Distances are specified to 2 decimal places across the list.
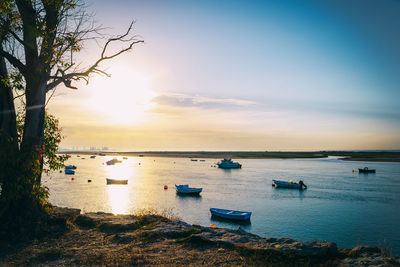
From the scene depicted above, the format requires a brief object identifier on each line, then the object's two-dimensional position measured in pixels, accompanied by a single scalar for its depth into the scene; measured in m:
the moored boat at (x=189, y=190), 45.94
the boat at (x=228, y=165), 110.01
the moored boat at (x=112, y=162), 141.62
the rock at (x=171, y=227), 11.15
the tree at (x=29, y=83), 10.05
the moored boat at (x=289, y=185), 54.43
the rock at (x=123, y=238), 10.26
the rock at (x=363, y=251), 9.05
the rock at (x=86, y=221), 12.51
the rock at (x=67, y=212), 13.41
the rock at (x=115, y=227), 11.73
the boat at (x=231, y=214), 28.25
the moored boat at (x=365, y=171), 85.08
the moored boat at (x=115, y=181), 60.11
